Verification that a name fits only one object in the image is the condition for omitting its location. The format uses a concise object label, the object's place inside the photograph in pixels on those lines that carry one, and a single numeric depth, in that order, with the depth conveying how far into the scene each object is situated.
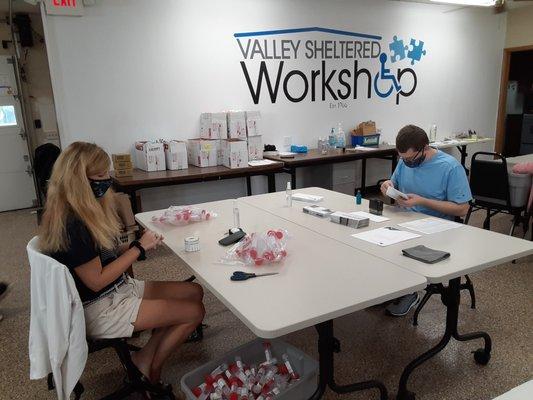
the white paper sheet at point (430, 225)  1.96
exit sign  3.56
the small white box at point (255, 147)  4.42
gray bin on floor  1.64
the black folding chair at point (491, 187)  3.38
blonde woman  1.49
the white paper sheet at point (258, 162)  4.13
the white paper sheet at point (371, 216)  2.16
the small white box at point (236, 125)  4.31
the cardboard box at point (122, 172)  3.73
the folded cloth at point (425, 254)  1.56
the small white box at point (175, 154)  3.97
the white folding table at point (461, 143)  5.73
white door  5.28
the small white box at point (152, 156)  3.88
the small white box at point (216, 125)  4.27
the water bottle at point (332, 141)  5.24
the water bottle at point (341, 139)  5.26
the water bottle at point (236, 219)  2.16
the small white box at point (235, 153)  4.07
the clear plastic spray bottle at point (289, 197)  2.57
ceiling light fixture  4.70
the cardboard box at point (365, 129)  5.34
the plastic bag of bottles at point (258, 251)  1.63
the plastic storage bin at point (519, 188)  3.38
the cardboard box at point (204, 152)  4.10
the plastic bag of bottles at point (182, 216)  2.22
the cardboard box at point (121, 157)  3.69
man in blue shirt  2.25
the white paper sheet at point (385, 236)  1.81
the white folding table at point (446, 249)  1.52
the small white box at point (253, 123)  4.40
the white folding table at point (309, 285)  1.23
